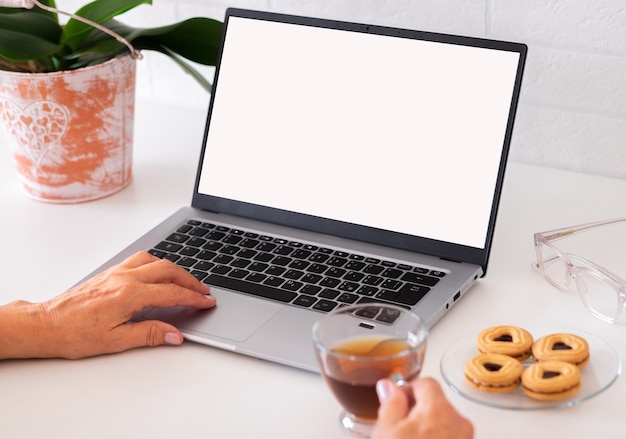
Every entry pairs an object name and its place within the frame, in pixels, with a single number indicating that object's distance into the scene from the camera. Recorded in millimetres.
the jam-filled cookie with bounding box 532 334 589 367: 1177
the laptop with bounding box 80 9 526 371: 1311
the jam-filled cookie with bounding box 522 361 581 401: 1150
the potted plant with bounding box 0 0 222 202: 1468
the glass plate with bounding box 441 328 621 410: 1153
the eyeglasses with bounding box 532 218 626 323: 1286
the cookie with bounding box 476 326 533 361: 1196
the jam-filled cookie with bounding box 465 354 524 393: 1164
